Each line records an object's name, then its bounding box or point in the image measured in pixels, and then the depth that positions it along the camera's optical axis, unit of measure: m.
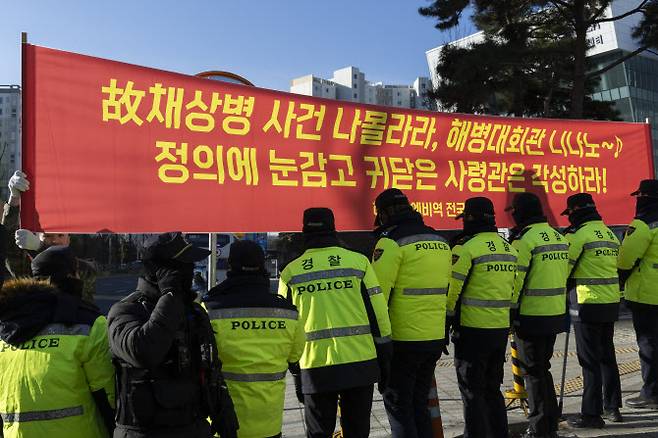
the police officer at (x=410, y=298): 3.95
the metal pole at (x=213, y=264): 4.25
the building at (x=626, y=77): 41.47
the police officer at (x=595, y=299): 5.16
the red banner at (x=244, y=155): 3.94
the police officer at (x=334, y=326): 3.42
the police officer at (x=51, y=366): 2.42
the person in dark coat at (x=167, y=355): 2.18
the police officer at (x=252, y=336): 2.76
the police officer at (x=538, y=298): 4.62
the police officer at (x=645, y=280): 5.56
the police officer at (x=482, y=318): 4.33
